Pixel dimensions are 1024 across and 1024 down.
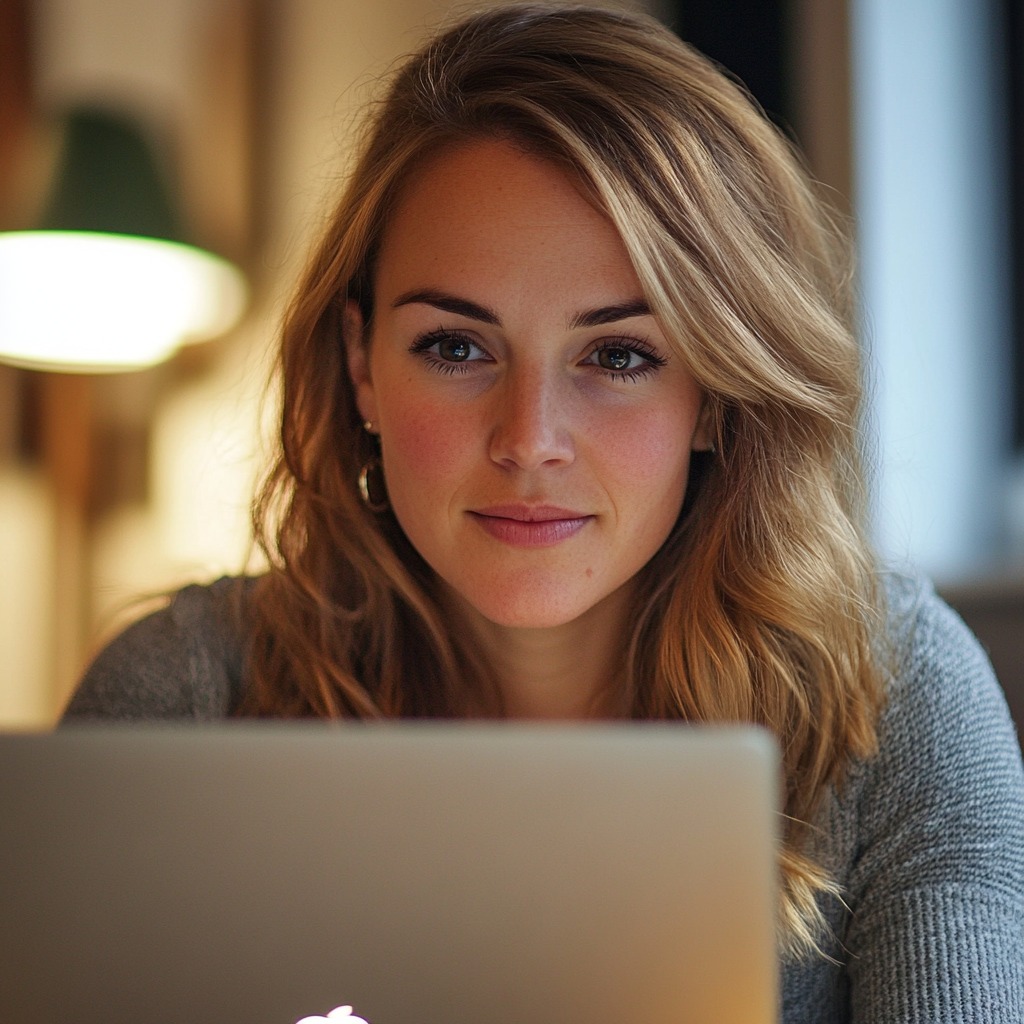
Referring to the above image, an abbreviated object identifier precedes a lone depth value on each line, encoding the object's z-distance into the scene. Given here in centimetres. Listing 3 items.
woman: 107
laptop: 60
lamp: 222
